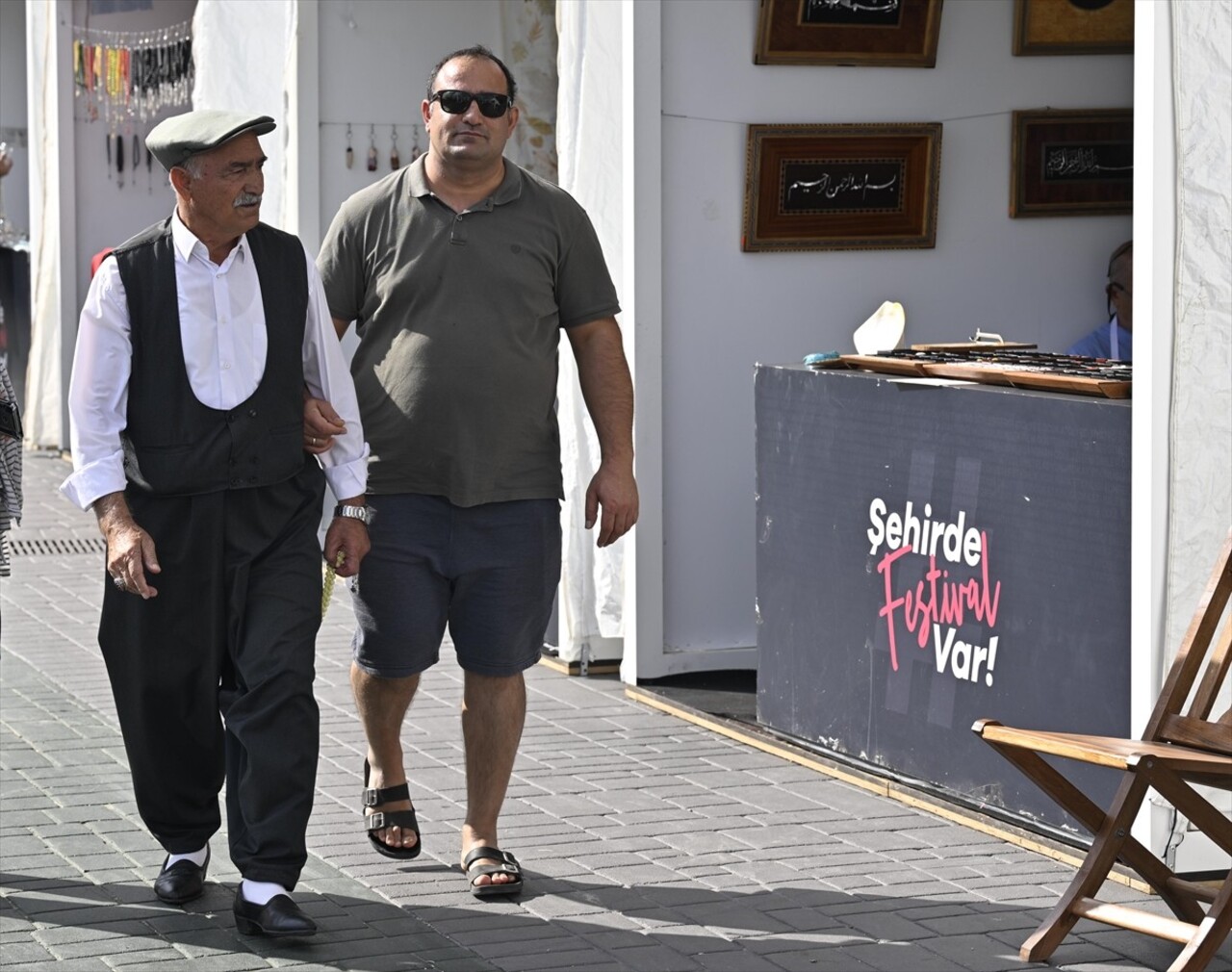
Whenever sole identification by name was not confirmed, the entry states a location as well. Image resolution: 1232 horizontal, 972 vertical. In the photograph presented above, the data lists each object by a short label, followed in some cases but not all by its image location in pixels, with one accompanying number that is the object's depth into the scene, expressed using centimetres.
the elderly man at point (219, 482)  928
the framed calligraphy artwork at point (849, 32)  1512
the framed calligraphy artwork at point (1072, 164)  1598
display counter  1078
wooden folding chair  875
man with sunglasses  1023
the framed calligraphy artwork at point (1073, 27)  1586
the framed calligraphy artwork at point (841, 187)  1527
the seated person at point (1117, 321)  1526
